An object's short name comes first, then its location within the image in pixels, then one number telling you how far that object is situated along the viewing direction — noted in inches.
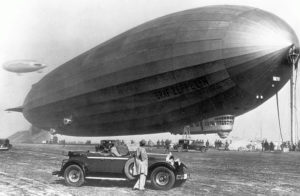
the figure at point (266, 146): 1772.9
